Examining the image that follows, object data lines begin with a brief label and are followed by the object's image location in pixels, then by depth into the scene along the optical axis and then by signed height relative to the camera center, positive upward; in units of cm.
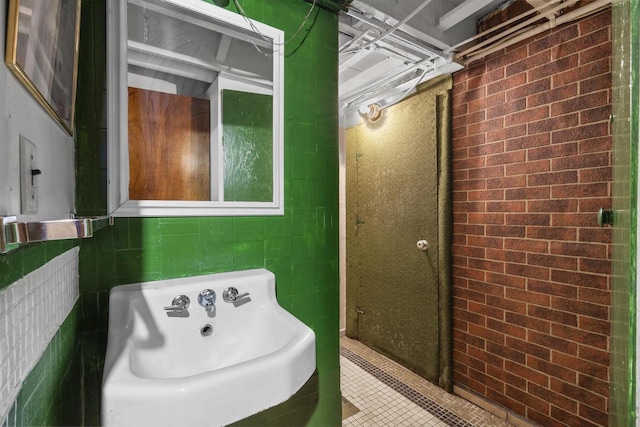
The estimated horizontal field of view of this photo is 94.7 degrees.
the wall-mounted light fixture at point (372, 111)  242 +81
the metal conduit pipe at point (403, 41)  153 +98
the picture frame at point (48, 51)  41 +28
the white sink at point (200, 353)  62 -40
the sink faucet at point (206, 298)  104 -32
